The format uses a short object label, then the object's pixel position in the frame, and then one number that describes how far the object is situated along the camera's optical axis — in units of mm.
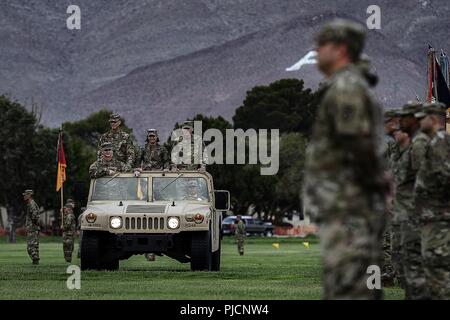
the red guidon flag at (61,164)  48844
